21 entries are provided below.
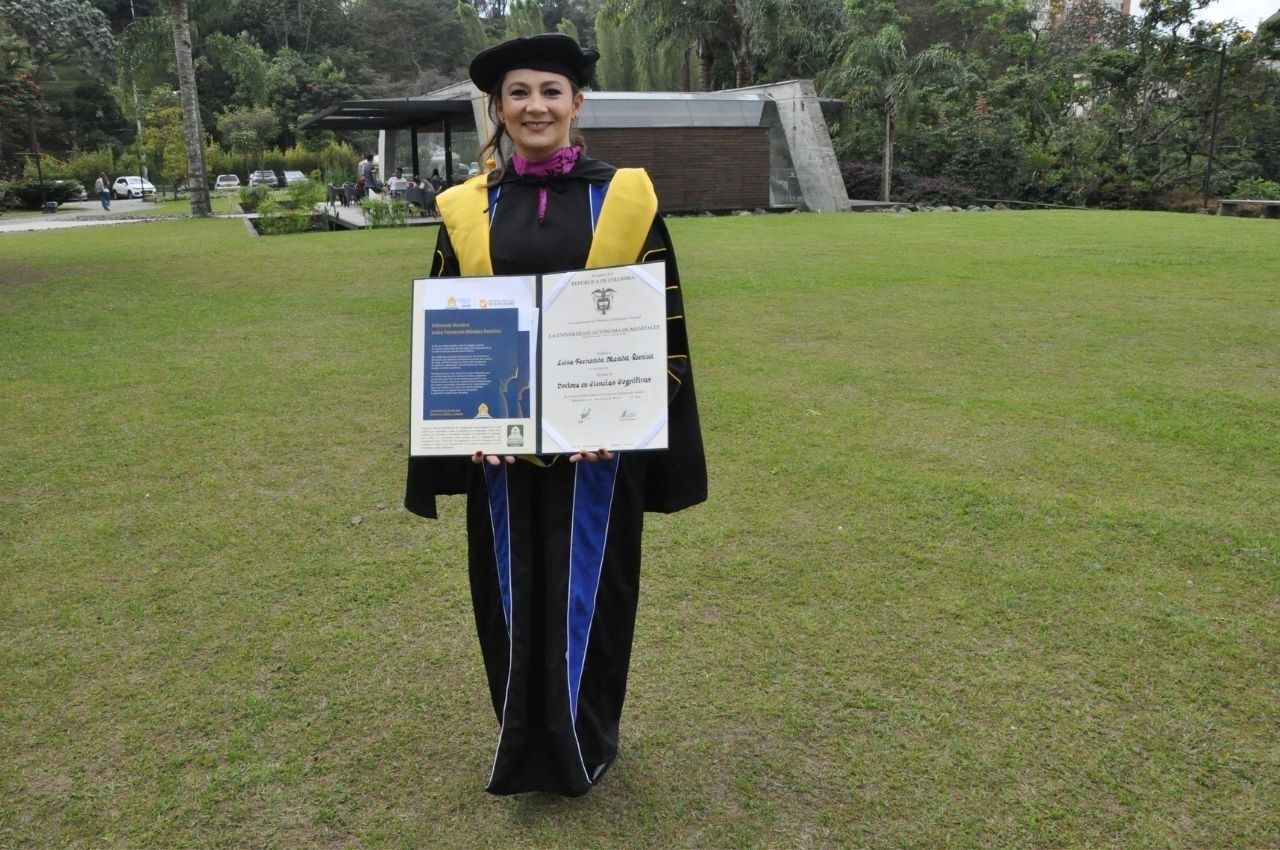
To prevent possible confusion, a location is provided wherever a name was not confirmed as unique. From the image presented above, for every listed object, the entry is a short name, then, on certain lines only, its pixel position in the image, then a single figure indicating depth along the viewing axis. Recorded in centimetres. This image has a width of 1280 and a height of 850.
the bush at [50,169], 4094
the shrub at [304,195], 2077
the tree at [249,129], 4922
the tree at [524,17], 5369
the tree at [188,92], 2312
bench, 2408
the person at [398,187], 2742
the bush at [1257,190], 2850
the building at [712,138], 2402
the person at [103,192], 3462
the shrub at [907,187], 2952
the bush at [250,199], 2841
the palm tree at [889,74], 2802
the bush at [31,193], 3506
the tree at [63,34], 4919
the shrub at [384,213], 2094
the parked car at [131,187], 4349
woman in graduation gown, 242
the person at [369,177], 3171
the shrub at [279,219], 1981
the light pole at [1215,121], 2694
